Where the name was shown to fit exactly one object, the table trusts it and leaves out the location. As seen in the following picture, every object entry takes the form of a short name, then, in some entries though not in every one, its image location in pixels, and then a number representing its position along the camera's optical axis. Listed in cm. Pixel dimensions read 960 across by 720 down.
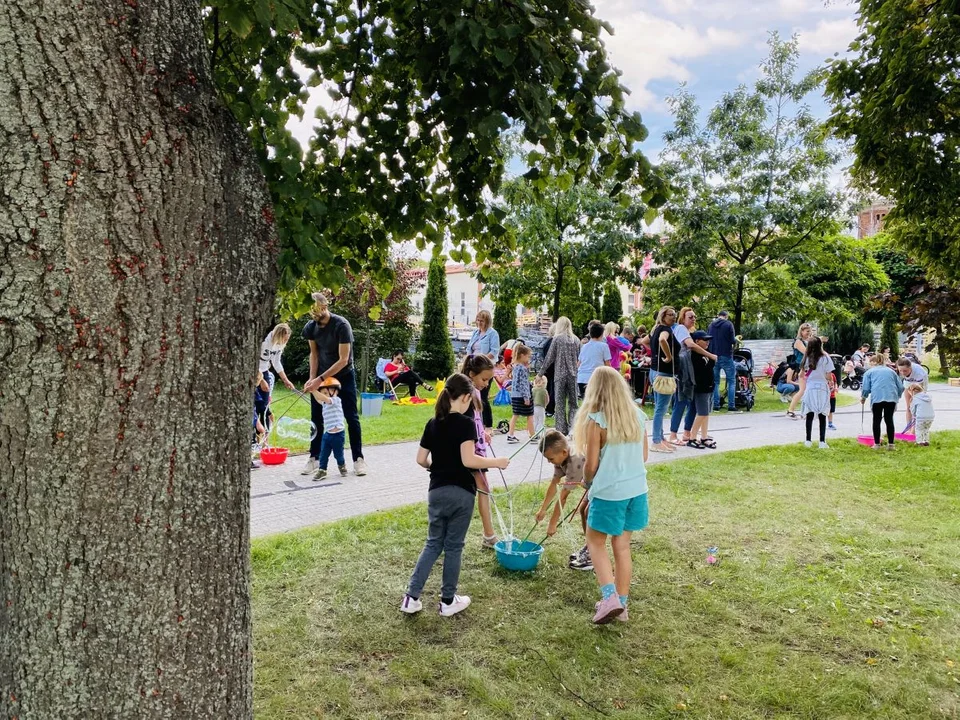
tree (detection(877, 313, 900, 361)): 3019
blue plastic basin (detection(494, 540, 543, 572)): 490
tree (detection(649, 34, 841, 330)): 1611
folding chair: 1562
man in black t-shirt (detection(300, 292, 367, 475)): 723
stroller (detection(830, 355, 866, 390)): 2069
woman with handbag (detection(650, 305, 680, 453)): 948
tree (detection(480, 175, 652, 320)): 1809
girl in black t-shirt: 409
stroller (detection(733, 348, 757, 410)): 1490
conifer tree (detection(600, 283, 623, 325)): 2552
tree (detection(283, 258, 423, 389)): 1773
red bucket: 829
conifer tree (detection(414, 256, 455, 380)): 2011
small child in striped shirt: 725
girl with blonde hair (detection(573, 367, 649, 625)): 418
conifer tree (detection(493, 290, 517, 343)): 2422
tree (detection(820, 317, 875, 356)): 3028
